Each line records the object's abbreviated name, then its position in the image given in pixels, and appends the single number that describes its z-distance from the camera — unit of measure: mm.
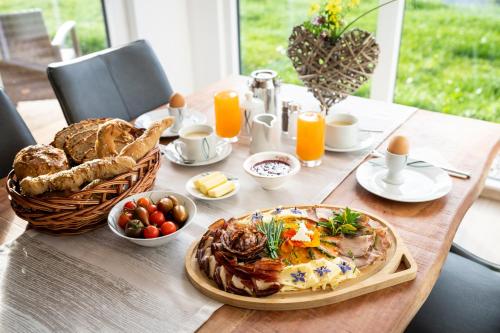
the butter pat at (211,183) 1285
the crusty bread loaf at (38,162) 1157
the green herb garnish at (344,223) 1068
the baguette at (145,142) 1198
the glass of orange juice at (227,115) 1590
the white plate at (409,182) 1261
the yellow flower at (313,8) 1509
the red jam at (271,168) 1332
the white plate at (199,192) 1274
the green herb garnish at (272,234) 990
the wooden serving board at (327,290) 916
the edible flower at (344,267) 960
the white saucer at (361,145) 1517
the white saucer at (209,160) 1463
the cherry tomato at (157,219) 1098
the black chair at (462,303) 1257
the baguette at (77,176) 1083
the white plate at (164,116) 1724
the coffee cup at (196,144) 1446
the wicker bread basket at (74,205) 1084
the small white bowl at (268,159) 1288
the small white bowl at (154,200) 1051
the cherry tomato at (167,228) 1073
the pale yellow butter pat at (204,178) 1309
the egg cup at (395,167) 1295
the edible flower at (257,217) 1103
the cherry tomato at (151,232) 1061
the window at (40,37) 2531
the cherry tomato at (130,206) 1132
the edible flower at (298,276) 941
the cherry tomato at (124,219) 1092
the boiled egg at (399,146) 1288
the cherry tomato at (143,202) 1134
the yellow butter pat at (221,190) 1271
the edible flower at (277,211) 1149
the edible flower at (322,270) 945
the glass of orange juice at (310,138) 1407
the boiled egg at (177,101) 1689
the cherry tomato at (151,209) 1118
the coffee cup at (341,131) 1502
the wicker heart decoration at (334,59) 1466
